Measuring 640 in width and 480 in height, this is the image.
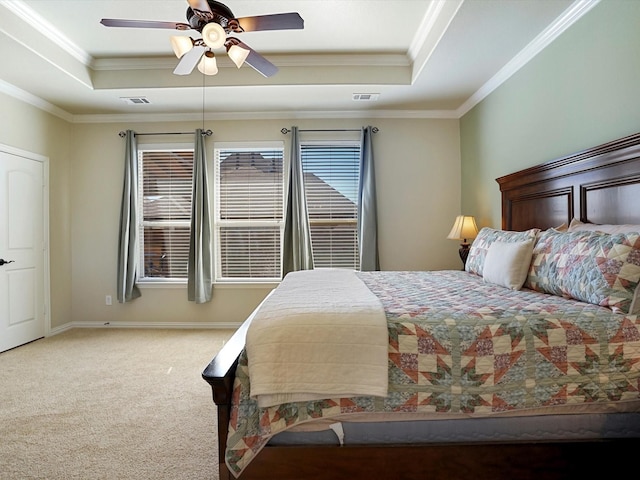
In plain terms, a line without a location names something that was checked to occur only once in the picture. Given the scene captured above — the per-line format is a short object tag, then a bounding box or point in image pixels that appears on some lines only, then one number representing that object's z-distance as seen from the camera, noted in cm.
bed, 138
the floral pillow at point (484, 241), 241
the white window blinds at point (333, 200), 440
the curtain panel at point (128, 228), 425
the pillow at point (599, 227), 183
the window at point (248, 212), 443
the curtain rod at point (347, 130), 431
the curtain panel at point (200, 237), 423
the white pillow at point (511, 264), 215
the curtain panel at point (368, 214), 422
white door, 355
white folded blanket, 136
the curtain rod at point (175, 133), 433
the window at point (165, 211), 446
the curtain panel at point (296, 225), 420
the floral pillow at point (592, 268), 153
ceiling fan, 205
